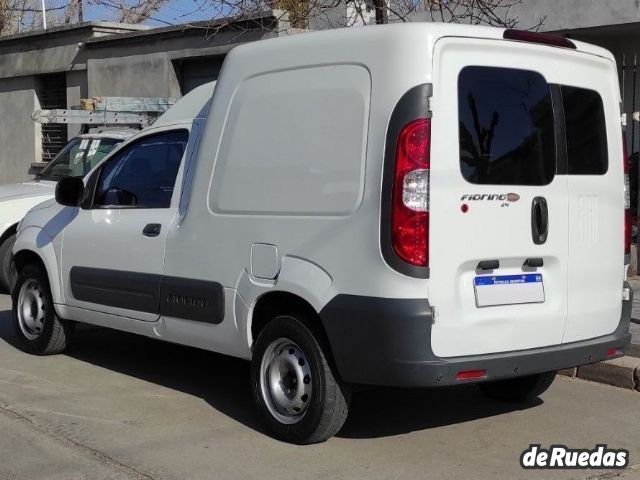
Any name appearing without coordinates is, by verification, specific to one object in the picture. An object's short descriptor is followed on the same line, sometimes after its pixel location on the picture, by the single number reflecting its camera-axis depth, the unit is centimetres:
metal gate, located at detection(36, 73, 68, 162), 2020
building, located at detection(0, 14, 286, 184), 1594
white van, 500
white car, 1066
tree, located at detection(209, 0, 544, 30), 1170
